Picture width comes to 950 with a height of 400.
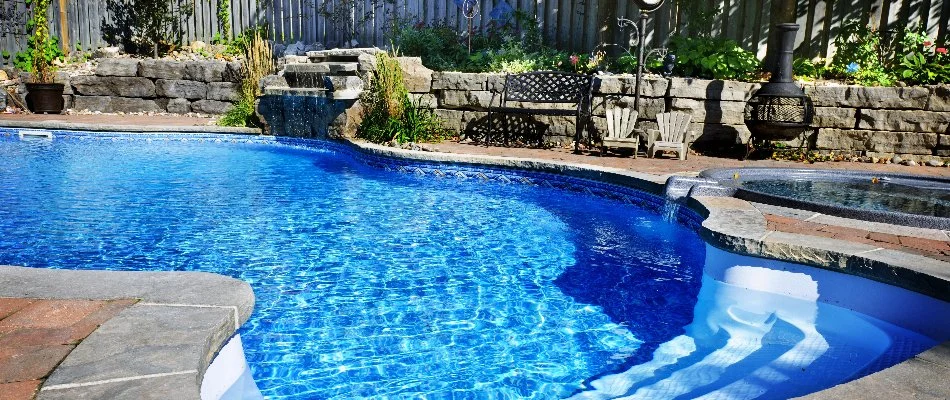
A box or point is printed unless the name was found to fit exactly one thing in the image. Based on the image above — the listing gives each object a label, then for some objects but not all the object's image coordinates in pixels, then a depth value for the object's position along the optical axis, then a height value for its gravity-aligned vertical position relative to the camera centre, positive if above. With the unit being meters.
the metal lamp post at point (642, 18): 7.13 +0.90
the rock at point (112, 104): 10.88 -0.25
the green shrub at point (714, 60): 7.51 +0.51
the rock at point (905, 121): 6.88 -0.09
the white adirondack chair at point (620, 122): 7.32 -0.20
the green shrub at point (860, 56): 7.29 +0.60
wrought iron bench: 7.63 +0.12
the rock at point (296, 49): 11.27 +0.73
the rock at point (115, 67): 10.70 +0.32
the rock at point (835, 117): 7.09 -0.08
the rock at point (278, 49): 11.40 +0.73
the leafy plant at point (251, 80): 9.41 +0.17
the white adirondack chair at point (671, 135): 6.82 -0.31
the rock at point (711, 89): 7.39 +0.18
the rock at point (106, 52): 11.34 +0.58
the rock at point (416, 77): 8.47 +0.25
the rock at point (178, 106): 10.93 -0.25
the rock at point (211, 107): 10.84 -0.25
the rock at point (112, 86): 10.76 +0.03
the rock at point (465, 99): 8.28 +0.00
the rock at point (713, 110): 7.44 -0.04
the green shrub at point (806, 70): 7.61 +0.43
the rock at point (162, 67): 10.70 +0.34
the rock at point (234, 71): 10.52 +0.31
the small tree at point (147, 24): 11.25 +1.10
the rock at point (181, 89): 10.78 +0.02
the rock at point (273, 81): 9.02 +0.16
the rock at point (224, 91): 10.64 +0.00
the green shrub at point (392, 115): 8.00 -0.21
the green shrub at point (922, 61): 7.00 +0.53
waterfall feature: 8.33 +0.00
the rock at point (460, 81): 8.26 +0.22
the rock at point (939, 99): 6.82 +0.14
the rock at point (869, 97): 6.90 +0.14
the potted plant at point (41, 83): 10.22 +0.04
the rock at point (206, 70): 10.59 +0.32
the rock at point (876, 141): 6.97 -0.30
